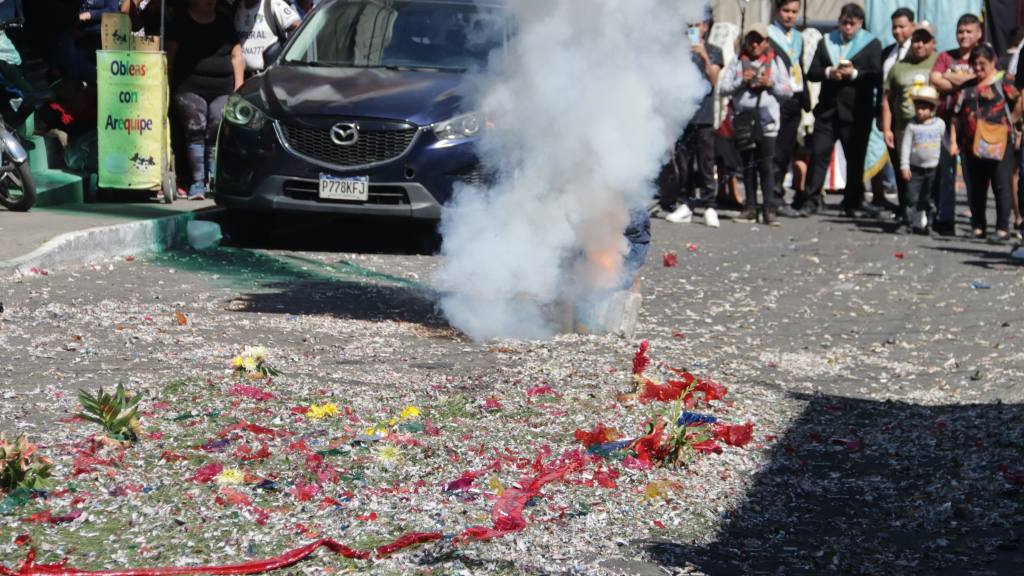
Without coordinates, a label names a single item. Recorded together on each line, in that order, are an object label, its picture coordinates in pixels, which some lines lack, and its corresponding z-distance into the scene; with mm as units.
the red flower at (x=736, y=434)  12445
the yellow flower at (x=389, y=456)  11086
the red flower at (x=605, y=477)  10945
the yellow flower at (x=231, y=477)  10328
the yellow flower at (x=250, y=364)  13484
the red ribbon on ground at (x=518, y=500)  9531
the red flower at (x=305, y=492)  10117
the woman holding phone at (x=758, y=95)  30859
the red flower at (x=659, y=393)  13609
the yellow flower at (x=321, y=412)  12219
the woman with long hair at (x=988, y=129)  28578
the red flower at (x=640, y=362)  13883
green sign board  25828
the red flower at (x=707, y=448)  12047
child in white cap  29562
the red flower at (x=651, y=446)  11570
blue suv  23203
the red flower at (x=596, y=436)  12047
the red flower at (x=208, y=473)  10344
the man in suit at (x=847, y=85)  32656
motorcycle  23281
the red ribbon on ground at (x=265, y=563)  8539
